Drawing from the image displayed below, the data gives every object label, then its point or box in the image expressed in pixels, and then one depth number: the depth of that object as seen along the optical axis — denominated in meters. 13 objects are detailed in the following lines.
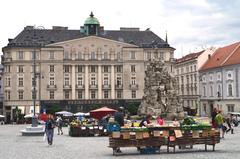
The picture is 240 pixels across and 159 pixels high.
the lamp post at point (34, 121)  34.59
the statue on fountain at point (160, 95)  44.81
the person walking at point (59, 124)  37.72
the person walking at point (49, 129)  23.80
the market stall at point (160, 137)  17.89
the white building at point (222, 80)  72.88
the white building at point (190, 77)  88.12
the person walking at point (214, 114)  24.95
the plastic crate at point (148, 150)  18.41
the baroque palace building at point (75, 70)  79.06
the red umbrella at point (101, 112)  45.84
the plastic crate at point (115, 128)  17.95
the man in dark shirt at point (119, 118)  20.45
